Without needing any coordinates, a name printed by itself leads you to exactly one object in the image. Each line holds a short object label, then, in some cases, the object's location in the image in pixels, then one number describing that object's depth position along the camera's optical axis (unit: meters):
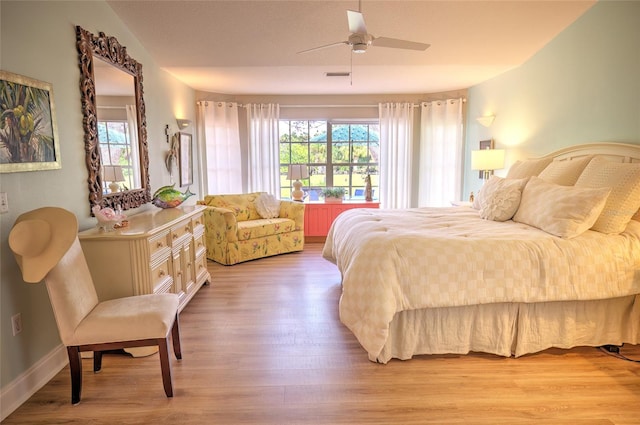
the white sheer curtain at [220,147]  5.83
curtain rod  5.99
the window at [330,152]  6.23
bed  2.24
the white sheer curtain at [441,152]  5.85
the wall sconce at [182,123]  4.81
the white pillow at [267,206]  5.24
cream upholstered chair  1.79
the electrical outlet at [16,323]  2.00
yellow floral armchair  4.61
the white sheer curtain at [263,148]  5.94
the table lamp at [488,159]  4.42
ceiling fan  2.45
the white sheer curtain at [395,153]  5.99
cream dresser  2.37
